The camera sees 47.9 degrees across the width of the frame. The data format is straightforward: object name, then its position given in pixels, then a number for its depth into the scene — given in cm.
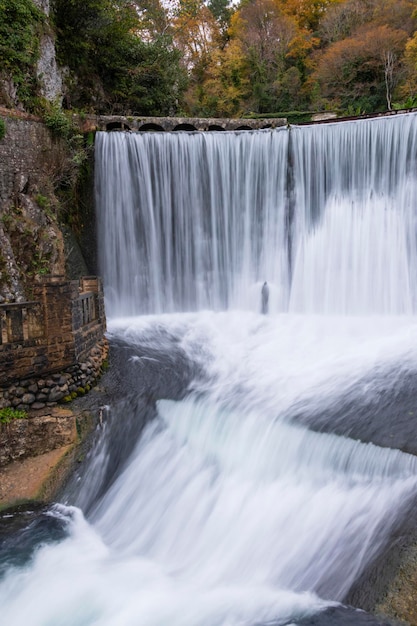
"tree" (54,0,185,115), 1770
